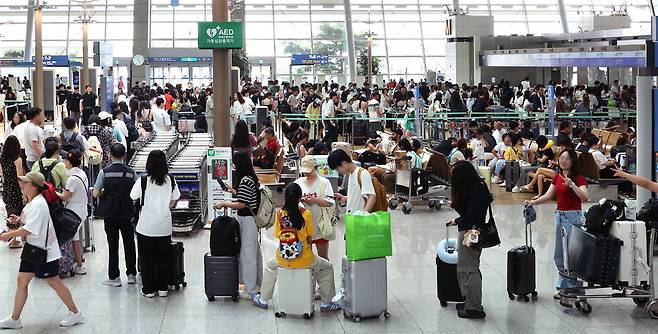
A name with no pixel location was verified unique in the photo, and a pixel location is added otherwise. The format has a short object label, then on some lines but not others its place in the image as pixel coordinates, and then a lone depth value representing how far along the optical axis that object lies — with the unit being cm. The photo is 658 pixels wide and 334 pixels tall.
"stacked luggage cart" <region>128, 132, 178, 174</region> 1531
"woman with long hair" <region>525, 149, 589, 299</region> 1034
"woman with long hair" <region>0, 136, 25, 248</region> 1285
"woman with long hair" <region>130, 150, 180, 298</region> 1048
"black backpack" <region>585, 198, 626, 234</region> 965
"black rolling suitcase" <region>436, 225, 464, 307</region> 1012
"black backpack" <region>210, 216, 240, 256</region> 1045
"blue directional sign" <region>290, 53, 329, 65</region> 4878
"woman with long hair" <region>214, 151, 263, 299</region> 1043
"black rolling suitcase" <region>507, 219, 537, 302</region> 1031
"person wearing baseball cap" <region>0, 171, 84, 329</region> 913
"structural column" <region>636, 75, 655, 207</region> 1270
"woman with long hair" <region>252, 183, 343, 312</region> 964
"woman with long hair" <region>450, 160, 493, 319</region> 959
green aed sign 1466
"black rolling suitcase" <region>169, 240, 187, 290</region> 1091
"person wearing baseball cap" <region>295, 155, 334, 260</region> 1028
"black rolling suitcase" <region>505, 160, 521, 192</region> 1986
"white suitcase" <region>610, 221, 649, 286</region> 945
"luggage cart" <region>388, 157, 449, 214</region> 1688
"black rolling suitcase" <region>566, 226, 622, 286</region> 948
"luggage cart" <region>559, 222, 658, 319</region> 959
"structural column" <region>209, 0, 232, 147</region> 1525
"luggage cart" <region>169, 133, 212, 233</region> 1475
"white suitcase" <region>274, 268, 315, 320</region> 982
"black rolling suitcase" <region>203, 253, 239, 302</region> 1045
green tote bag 962
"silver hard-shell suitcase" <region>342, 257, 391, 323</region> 969
